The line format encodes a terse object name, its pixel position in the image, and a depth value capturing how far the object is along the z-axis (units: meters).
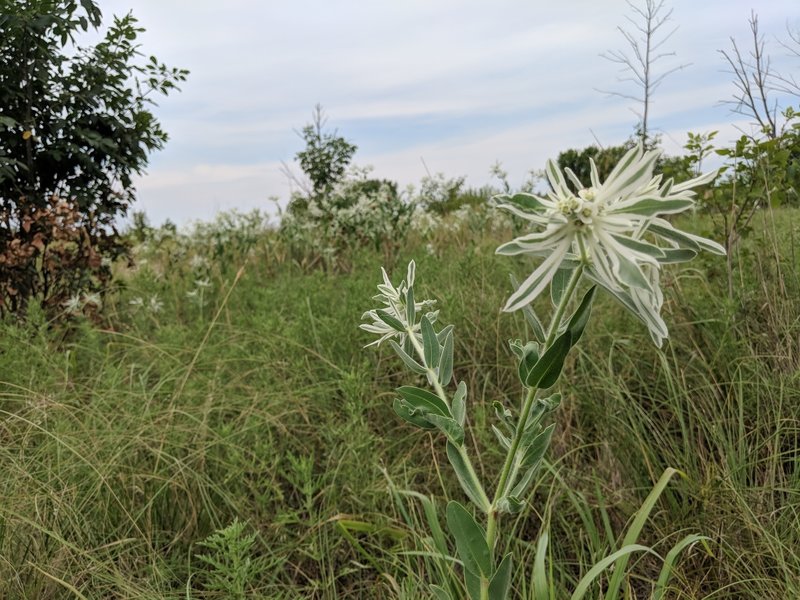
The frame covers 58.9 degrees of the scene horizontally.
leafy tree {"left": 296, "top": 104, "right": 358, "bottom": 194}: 9.74
